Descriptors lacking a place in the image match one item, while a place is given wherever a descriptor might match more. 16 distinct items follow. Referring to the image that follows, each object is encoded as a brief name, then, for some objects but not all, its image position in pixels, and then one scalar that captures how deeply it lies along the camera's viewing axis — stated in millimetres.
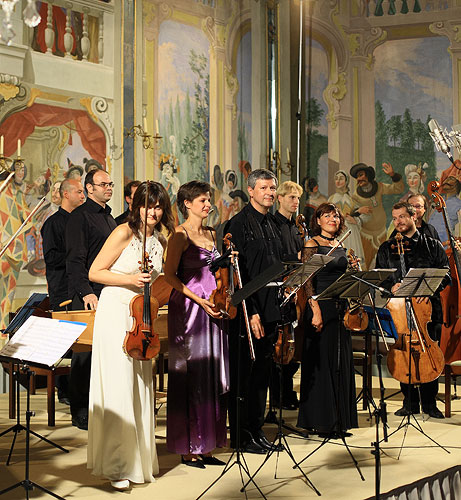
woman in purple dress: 4836
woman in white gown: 4410
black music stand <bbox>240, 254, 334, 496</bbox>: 4566
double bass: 6156
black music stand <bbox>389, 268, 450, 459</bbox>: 5199
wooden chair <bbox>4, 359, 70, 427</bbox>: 6074
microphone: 6066
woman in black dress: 5582
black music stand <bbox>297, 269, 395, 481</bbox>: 4699
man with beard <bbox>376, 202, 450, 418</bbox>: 6598
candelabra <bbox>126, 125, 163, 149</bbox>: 8403
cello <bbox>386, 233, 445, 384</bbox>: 6090
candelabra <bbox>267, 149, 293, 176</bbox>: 10188
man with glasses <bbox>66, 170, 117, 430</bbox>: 5980
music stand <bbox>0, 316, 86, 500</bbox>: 3875
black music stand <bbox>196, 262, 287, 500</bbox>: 3891
